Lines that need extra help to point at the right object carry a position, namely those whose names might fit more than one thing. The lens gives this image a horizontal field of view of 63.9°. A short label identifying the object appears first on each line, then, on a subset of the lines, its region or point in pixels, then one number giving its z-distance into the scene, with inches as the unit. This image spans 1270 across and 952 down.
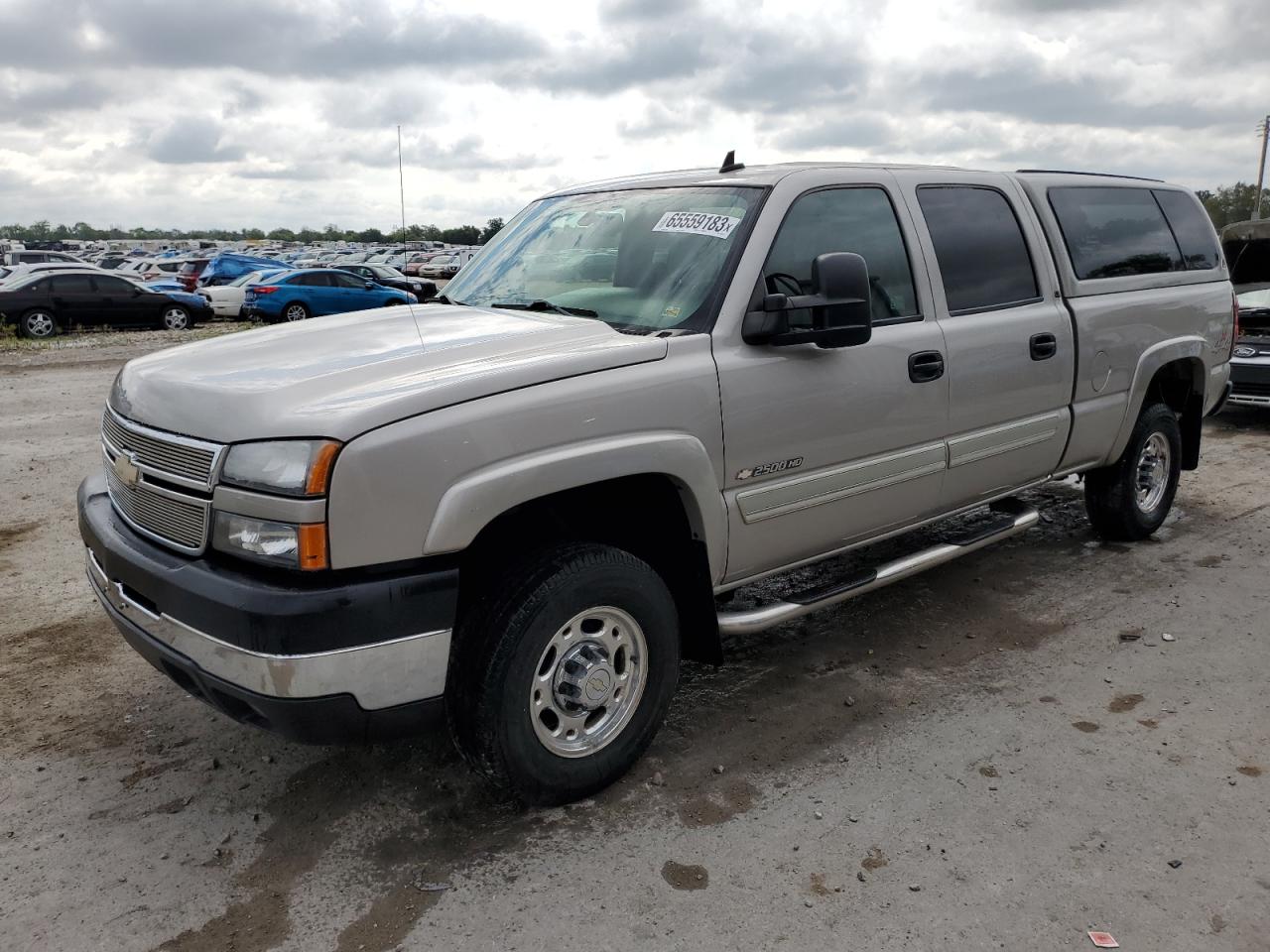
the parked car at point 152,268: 1175.0
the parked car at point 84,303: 759.1
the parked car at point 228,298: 891.4
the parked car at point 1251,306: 374.3
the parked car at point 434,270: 1454.2
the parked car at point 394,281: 1037.2
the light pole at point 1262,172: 1966.0
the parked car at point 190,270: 1131.9
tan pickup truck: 105.1
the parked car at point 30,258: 1241.4
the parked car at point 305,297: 843.4
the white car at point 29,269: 780.0
